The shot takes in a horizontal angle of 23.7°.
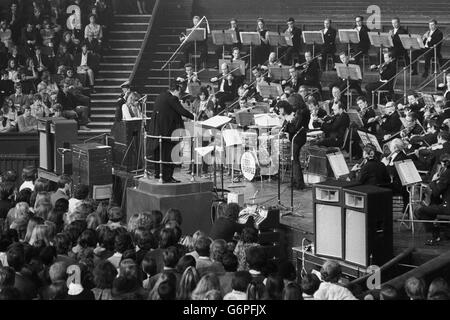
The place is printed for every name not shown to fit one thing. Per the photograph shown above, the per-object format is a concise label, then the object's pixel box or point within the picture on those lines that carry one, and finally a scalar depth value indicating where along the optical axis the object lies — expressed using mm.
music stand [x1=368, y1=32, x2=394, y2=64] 24312
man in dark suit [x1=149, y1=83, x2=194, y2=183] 16703
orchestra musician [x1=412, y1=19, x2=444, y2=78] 24234
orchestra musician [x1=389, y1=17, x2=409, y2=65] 24531
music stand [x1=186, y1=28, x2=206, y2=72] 27094
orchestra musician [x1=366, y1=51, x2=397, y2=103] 23875
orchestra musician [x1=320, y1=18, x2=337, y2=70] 25859
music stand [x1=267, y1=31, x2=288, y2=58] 26188
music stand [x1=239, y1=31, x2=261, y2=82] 26328
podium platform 16594
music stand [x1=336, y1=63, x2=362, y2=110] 23625
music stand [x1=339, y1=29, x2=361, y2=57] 25094
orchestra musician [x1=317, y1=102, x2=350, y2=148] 20125
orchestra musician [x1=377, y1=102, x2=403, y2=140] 20594
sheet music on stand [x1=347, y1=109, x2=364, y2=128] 20656
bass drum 19875
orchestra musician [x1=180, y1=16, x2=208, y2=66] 27422
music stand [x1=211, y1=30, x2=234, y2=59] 26734
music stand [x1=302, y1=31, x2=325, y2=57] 25719
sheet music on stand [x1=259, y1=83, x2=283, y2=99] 23578
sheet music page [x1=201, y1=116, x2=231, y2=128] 18297
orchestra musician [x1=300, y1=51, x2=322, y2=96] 24875
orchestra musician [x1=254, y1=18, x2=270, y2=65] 26609
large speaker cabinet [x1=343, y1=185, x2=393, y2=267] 13875
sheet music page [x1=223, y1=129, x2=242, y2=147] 19672
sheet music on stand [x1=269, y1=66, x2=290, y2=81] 25141
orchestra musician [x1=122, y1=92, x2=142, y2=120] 20812
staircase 26688
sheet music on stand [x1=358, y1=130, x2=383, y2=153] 17828
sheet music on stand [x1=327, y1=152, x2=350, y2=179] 16844
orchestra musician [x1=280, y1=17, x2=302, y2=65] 26266
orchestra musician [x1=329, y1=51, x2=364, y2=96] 23891
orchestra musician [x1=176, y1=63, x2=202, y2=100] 25094
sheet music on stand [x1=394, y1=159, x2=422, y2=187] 15820
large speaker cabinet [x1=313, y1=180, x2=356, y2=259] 14242
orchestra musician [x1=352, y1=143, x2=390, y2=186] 15656
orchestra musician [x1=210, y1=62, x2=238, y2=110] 24719
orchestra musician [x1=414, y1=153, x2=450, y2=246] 15289
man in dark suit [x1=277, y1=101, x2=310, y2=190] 19000
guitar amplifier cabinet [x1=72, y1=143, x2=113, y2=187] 18453
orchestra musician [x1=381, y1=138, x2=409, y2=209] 16547
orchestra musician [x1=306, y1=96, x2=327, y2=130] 20766
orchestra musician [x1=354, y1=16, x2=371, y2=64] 25328
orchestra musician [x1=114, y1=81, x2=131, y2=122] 22156
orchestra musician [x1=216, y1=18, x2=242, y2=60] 26891
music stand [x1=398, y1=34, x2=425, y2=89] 24109
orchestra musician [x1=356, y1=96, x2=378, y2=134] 20766
